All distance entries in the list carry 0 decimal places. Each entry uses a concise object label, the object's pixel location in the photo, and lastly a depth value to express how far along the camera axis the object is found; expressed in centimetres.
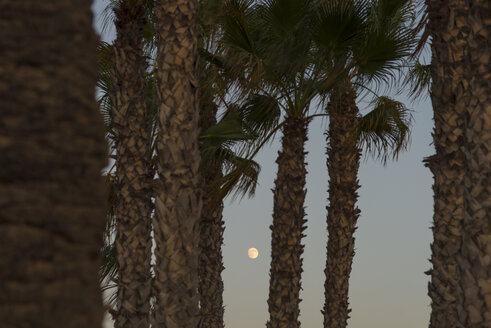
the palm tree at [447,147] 1024
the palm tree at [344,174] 1864
